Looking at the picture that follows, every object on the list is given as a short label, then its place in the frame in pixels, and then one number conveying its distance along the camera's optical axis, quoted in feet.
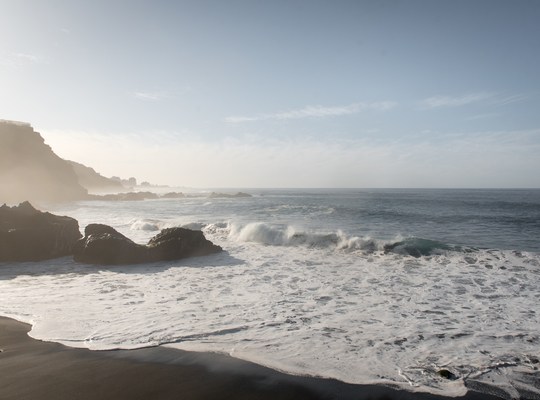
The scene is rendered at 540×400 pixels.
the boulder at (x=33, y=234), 49.14
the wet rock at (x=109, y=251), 48.08
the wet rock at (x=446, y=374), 17.94
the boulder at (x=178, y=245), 51.37
